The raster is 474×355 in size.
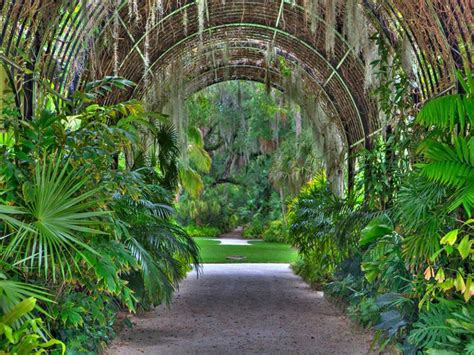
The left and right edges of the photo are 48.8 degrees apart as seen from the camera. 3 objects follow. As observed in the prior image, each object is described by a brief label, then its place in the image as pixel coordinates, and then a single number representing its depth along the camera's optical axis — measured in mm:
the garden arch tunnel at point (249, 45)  4133
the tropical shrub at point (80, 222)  3166
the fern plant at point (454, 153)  3176
